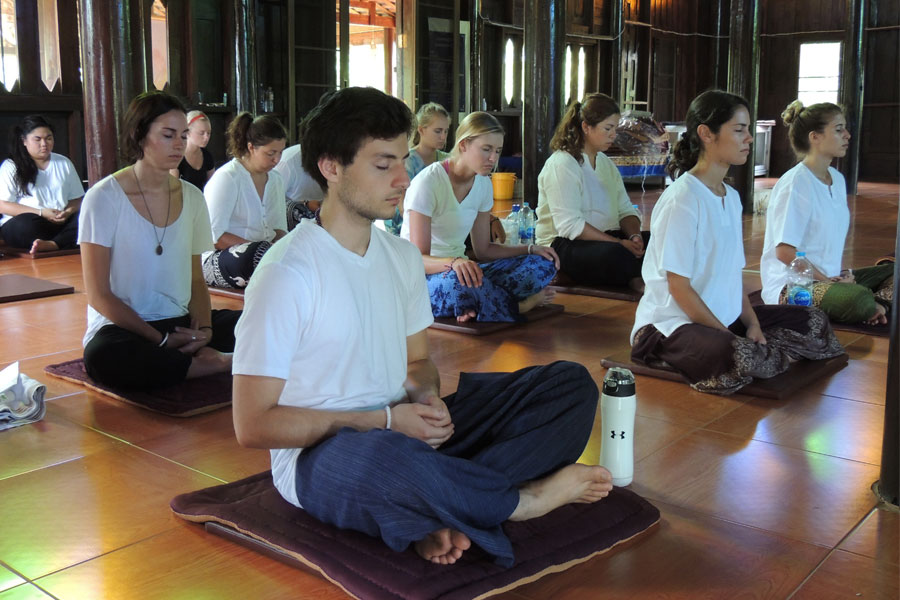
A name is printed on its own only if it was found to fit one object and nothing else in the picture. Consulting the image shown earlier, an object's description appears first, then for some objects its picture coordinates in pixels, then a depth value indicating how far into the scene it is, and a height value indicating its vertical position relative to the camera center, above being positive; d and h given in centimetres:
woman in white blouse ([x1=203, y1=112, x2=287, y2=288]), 460 -27
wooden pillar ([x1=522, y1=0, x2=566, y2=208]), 656 +44
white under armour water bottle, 228 -68
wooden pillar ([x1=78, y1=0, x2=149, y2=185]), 452 +37
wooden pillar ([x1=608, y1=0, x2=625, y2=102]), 1338 +129
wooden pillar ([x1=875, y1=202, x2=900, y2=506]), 227 -68
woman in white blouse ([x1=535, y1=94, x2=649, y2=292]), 492 -34
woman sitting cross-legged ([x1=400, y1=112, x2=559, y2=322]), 400 -45
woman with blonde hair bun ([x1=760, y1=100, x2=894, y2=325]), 396 -33
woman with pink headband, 589 -7
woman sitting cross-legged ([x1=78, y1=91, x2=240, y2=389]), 308 -39
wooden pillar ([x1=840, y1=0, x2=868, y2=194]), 1045 +82
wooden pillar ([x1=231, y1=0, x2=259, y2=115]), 902 +84
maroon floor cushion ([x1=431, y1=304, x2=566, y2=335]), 414 -81
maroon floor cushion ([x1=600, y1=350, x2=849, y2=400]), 319 -82
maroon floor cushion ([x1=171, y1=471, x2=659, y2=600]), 177 -82
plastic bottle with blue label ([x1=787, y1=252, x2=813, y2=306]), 396 -58
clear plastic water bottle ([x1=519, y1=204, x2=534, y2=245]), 541 -47
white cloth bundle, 289 -78
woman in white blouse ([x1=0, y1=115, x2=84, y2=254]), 628 -33
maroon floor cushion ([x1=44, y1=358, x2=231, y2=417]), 299 -82
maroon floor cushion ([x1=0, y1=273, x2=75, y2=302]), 477 -74
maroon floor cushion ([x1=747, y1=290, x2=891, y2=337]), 410 -81
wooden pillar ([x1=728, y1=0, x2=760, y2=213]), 860 +84
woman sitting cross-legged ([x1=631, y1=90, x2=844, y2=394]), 314 -42
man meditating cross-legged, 176 -51
